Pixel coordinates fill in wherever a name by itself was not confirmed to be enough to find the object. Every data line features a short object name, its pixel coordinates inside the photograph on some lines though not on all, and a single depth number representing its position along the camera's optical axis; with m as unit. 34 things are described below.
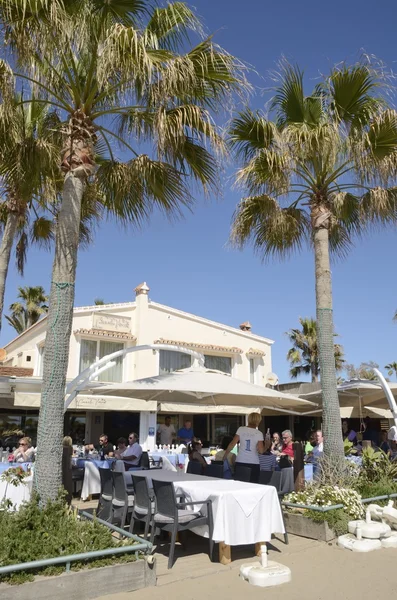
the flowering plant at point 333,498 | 7.46
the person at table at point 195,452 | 9.57
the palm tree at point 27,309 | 36.91
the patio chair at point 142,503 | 6.38
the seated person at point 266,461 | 8.61
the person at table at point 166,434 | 14.55
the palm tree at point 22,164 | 7.73
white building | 19.22
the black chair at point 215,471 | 8.52
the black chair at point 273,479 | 7.85
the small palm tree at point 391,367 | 51.72
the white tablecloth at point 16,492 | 7.84
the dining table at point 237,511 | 5.91
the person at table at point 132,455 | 10.08
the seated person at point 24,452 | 10.61
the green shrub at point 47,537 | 4.73
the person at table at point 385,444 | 13.18
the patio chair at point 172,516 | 5.92
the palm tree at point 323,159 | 8.91
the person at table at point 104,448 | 12.43
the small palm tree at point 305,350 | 35.53
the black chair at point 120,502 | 6.90
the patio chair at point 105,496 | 7.39
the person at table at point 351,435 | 14.98
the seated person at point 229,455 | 9.45
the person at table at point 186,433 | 13.41
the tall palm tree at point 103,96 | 6.23
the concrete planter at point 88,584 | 4.37
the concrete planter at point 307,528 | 7.05
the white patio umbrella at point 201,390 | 8.63
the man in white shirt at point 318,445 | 11.63
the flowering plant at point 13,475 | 7.08
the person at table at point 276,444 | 15.71
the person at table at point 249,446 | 8.56
